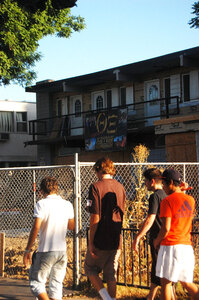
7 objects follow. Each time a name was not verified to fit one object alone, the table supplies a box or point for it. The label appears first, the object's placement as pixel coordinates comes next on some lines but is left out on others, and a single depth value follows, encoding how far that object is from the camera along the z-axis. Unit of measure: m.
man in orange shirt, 5.43
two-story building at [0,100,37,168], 35.06
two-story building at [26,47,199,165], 20.19
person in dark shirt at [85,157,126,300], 6.28
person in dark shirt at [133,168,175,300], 6.09
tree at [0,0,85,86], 17.80
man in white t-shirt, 6.07
